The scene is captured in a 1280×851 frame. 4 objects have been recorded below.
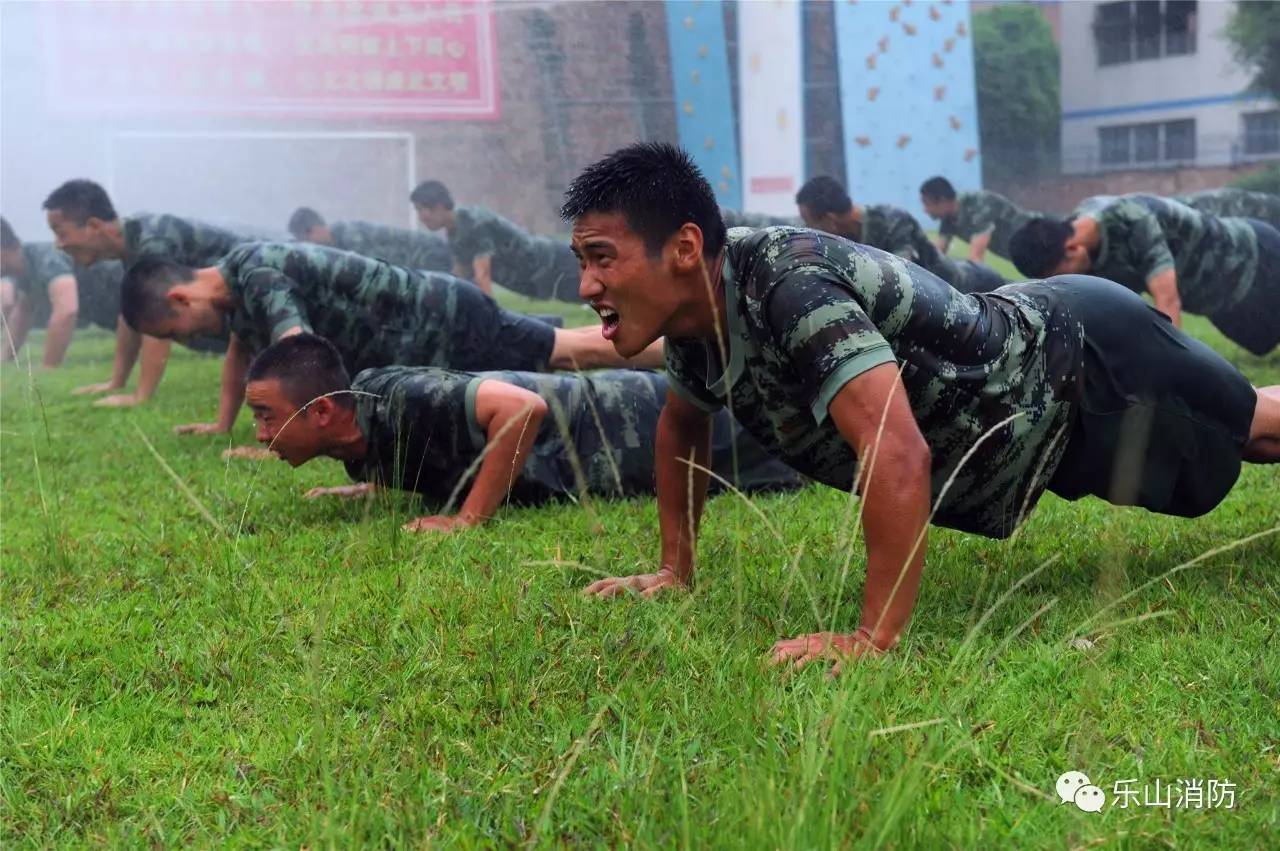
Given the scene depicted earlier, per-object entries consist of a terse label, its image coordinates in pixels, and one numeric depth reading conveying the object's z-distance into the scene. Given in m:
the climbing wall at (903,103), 12.77
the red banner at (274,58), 12.02
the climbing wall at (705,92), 12.42
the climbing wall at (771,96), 12.60
